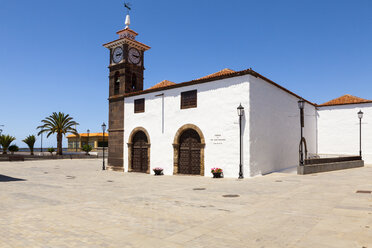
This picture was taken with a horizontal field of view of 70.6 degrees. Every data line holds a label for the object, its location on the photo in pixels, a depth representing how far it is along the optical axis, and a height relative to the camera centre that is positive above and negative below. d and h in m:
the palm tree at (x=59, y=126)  44.47 +1.85
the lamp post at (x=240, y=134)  15.91 +0.14
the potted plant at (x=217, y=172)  16.88 -2.28
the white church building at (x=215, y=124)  16.91 +1.06
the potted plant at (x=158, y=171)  20.42 -2.66
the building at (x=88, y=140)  71.38 -0.91
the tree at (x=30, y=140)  48.90 -0.60
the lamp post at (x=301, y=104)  17.23 +2.15
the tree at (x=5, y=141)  45.22 -0.73
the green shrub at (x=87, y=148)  51.28 -2.20
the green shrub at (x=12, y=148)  46.38 -2.02
